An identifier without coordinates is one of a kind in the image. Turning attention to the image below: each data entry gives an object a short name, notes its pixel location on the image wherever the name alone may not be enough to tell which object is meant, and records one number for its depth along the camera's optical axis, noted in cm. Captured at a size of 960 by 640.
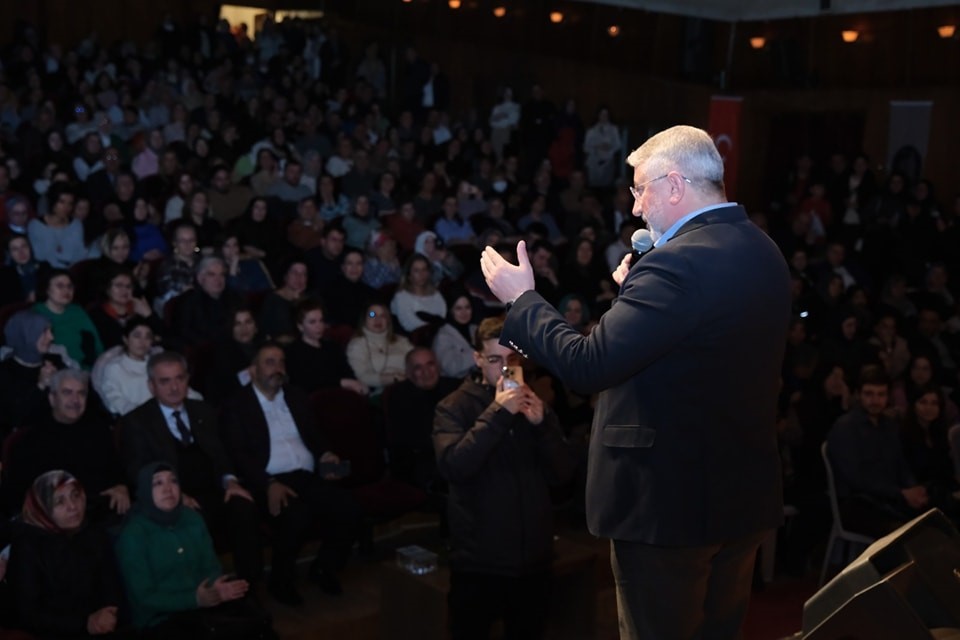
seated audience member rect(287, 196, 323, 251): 736
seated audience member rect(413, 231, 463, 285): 739
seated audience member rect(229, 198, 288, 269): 705
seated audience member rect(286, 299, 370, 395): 530
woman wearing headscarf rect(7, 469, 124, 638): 336
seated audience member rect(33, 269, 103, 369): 512
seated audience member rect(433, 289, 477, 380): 587
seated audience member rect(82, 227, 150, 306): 564
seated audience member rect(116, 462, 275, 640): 353
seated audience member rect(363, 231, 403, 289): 691
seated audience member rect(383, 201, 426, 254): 809
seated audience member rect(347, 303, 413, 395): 565
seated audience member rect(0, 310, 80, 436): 455
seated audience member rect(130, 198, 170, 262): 661
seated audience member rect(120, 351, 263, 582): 411
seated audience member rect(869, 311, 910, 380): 687
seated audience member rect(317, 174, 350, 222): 833
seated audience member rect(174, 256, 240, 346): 555
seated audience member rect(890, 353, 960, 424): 577
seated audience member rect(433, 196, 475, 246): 846
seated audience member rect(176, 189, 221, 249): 702
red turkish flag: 1211
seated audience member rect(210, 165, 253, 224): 766
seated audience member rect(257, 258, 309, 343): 586
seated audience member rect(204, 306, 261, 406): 508
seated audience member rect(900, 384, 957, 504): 509
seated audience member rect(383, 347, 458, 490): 491
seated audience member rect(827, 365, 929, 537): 476
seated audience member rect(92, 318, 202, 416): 470
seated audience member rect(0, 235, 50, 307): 557
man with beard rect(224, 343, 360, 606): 426
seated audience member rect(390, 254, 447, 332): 641
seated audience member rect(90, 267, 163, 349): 533
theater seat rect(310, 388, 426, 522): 476
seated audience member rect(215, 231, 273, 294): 644
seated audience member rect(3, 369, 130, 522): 398
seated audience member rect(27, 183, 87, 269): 638
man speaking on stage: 169
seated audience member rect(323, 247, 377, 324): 652
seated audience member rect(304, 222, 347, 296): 671
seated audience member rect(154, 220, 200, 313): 600
